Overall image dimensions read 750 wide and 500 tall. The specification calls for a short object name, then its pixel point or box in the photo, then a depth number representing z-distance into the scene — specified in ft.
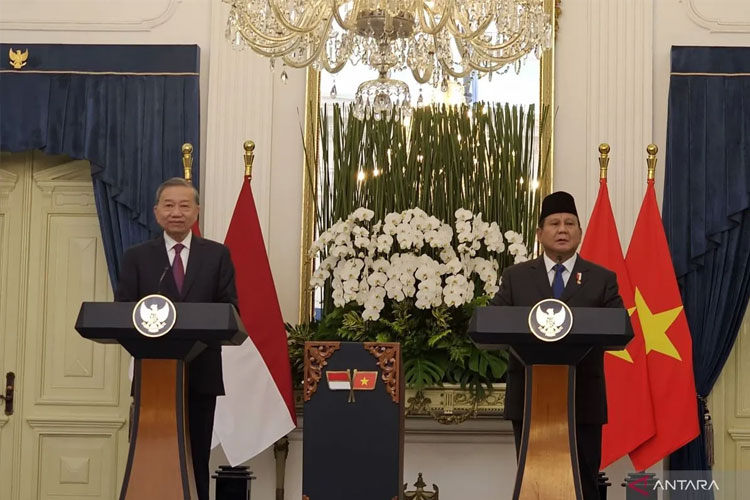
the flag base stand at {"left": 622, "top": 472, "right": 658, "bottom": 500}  17.17
